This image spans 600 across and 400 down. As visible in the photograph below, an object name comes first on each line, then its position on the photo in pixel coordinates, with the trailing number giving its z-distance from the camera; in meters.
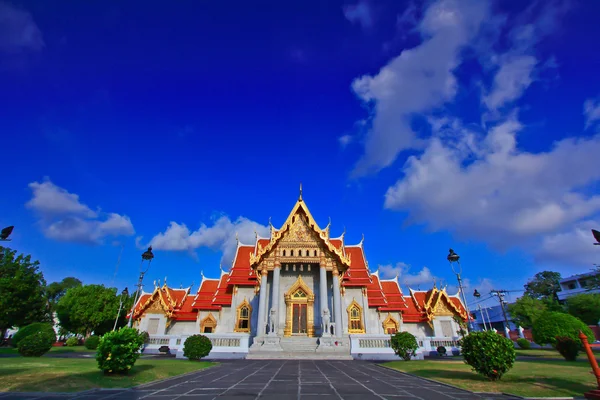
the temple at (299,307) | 21.64
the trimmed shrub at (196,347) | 17.05
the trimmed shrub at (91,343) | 29.05
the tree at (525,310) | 40.12
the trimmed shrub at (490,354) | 9.52
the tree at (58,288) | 61.00
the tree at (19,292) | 31.56
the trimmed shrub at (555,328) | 18.47
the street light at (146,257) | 20.64
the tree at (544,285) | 63.19
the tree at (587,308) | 39.09
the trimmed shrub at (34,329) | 17.16
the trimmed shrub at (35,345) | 15.94
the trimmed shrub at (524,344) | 30.14
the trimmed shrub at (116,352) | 10.02
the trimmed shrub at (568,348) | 16.63
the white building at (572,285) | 59.49
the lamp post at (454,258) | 17.31
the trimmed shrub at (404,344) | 17.42
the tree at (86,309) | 40.66
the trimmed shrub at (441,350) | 21.81
